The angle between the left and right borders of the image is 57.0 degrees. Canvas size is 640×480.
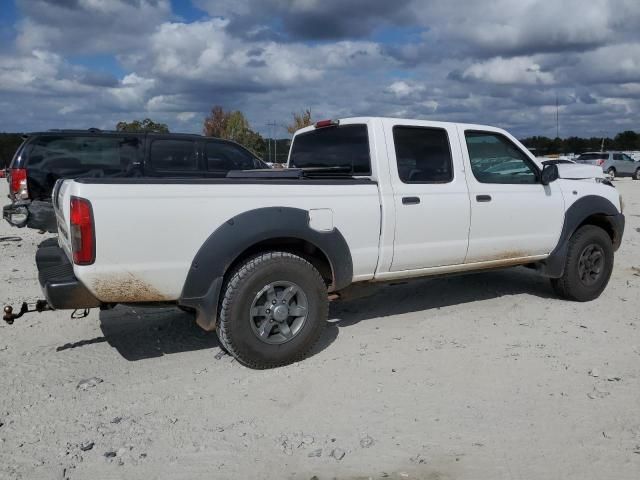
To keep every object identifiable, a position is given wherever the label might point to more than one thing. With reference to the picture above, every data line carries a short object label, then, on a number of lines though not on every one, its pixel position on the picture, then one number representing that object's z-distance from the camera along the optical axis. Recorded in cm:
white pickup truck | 378
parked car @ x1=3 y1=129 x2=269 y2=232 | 809
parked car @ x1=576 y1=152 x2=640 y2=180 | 3512
